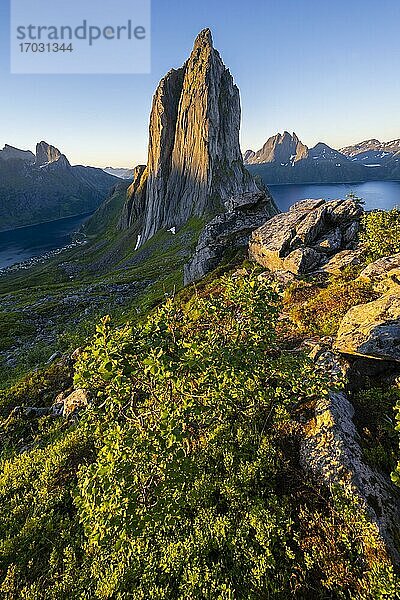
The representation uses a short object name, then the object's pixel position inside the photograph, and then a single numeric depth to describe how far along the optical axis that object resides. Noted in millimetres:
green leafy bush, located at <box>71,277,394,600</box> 6223
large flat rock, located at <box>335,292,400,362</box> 9922
